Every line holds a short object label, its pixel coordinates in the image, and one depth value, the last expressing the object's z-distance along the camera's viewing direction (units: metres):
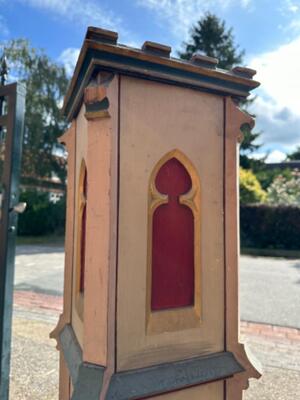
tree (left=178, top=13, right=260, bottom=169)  22.30
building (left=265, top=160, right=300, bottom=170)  35.25
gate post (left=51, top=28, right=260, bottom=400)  1.20
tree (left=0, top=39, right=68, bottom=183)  17.72
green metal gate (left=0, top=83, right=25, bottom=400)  1.65
